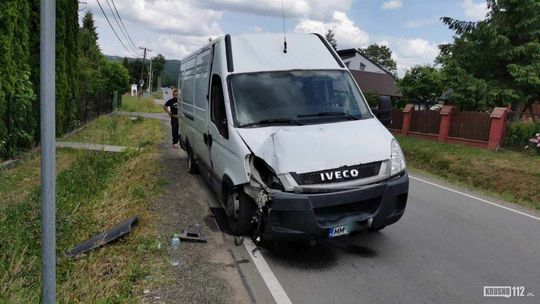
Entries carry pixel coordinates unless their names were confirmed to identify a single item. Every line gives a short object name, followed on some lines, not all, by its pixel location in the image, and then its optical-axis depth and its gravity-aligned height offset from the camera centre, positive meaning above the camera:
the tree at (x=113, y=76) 39.70 -0.38
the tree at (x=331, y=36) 76.81 +8.38
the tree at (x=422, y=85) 28.64 +0.69
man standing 14.63 -1.12
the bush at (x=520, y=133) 15.09 -0.89
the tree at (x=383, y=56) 90.50 +6.85
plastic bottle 5.13 -1.93
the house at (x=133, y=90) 80.32 -2.70
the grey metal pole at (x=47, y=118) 2.50 -0.27
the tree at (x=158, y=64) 118.25 +2.76
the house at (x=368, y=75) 53.34 +2.08
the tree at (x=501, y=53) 17.48 +1.87
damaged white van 4.97 -0.64
